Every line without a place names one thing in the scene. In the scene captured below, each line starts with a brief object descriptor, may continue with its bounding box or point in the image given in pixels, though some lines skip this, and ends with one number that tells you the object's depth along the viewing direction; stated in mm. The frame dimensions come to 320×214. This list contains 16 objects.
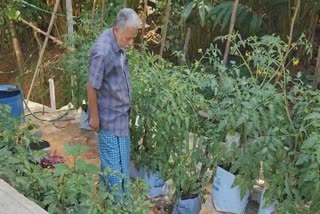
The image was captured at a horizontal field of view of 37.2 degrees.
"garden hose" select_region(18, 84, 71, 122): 4318
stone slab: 1645
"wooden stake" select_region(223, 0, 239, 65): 2739
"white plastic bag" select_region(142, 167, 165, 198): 3016
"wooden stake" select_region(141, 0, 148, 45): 3548
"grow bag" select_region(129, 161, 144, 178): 3141
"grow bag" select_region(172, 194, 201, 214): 2738
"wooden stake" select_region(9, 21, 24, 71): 6172
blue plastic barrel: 3922
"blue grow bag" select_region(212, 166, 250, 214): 2617
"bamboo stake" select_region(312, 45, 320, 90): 2613
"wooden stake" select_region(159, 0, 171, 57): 3318
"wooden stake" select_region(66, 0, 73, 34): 4133
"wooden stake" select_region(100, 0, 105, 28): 3740
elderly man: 2459
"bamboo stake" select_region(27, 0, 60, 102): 4058
